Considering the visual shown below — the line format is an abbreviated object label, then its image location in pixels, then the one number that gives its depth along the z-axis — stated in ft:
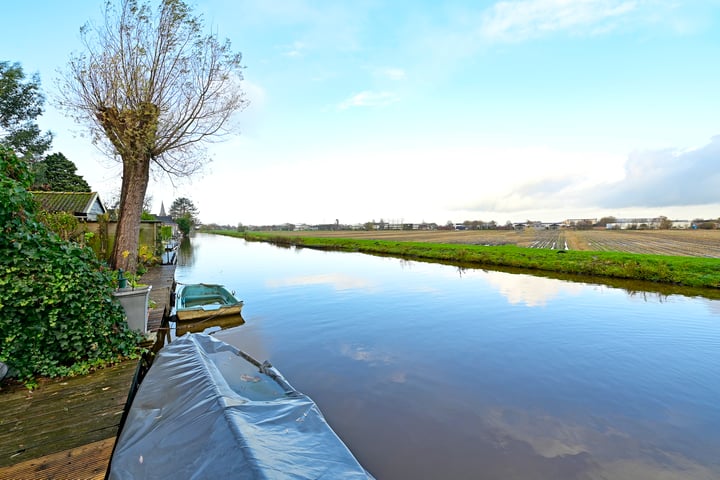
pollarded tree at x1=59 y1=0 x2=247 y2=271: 25.88
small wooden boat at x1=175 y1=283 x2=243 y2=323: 27.43
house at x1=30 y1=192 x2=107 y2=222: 53.46
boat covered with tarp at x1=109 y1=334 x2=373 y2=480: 6.69
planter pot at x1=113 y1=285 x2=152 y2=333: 16.55
